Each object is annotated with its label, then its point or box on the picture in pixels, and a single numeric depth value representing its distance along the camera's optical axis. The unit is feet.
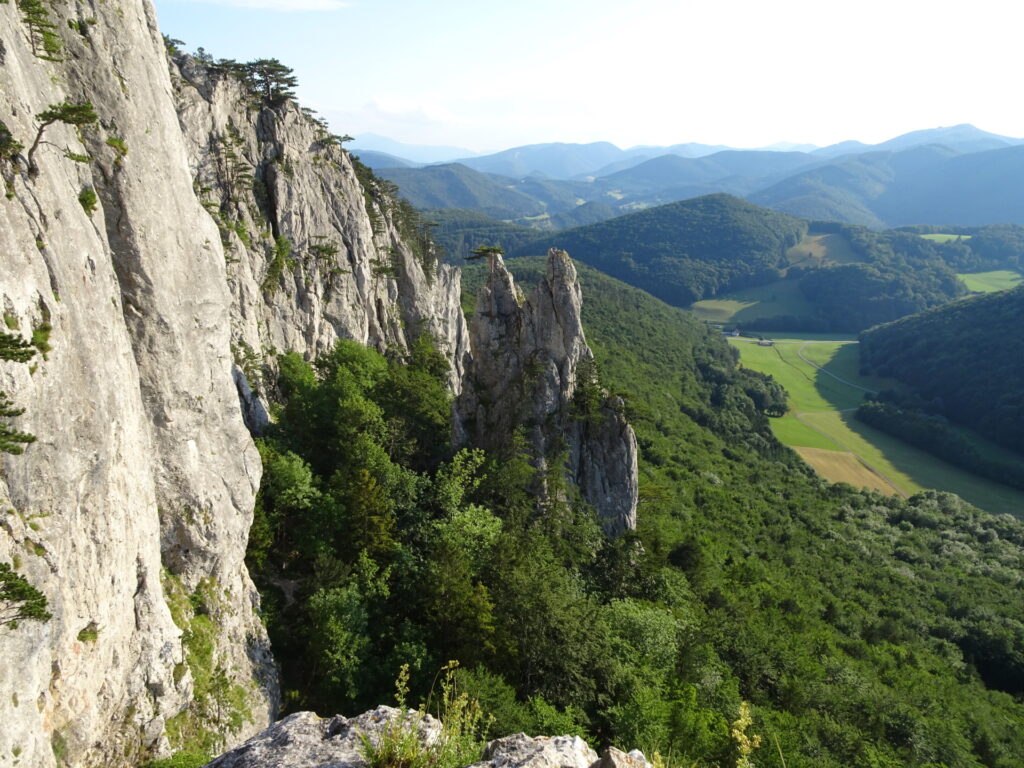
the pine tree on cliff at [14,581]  42.37
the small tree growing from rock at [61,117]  53.26
